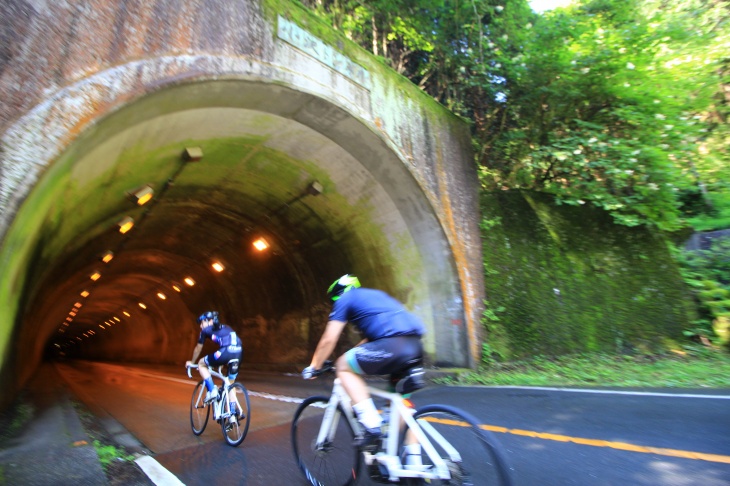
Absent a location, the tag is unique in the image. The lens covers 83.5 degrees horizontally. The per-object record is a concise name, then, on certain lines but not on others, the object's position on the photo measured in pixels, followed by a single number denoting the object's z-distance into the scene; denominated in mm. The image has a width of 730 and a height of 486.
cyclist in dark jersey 5410
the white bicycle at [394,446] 2434
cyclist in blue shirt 2771
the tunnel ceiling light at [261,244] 11359
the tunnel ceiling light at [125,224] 9263
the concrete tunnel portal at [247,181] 4332
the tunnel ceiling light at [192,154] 7204
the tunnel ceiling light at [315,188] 8805
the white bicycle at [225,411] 4793
